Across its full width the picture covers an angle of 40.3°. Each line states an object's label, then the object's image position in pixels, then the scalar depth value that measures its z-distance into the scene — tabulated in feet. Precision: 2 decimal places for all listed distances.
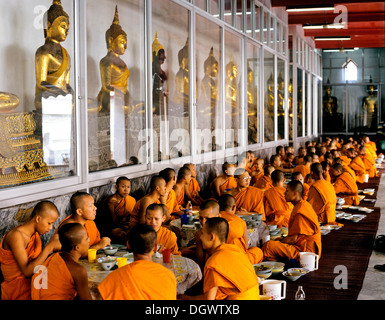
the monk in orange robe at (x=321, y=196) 29.19
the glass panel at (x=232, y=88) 41.91
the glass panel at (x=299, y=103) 74.12
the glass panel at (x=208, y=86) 36.91
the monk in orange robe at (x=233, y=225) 19.57
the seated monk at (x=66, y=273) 13.28
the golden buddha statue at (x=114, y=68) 26.78
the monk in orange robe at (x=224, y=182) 32.84
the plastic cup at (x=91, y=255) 15.47
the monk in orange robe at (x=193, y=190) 31.28
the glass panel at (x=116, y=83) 25.79
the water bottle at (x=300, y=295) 15.06
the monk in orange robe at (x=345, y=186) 38.04
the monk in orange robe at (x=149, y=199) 22.27
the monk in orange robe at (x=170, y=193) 25.71
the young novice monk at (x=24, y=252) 14.98
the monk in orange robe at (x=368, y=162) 55.77
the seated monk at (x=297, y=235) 22.77
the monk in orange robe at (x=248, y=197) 26.54
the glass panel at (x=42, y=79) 21.09
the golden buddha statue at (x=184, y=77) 34.53
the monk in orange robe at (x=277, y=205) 27.78
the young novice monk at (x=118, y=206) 23.80
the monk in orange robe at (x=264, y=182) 33.42
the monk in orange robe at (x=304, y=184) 30.45
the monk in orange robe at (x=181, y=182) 28.96
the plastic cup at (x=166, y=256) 15.40
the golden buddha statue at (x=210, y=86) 38.32
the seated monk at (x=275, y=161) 41.57
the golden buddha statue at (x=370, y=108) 100.27
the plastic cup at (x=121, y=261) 14.48
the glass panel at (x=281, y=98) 59.16
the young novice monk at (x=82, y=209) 17.67
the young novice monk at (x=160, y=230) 17.60
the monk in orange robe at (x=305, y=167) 39.63
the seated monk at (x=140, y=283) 11.88
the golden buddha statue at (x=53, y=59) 21.47
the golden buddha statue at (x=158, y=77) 30.53
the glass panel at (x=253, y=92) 47.52
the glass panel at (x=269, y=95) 53.62
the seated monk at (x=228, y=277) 13.75
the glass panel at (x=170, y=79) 31.07
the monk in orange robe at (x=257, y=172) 36.60
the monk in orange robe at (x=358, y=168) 50.01
